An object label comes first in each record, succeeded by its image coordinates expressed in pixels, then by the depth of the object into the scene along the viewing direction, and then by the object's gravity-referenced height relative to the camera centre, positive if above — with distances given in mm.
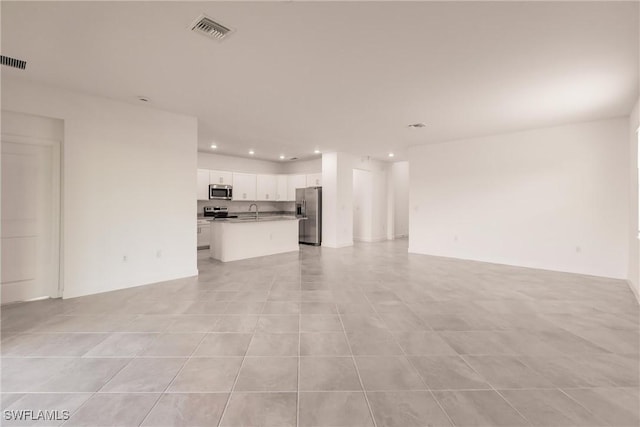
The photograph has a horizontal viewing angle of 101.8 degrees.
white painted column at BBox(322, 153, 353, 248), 7750 +445
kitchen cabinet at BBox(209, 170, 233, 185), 7801 +1025
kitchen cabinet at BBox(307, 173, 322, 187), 8766 +1093
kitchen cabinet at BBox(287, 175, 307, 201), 9250 +989
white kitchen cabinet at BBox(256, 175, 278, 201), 8922 +841
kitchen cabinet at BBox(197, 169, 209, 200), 7527 +773
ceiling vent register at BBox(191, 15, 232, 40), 2174 +1592
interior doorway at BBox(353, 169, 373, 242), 9242 +229
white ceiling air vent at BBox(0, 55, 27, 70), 2738 +1573
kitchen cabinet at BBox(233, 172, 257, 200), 8336 +815
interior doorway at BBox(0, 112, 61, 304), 3291 -100
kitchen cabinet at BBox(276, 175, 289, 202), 9406 +847
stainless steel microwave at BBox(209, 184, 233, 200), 7605 +568
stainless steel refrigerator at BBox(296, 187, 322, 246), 8367 -52
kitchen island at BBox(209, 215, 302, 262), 5934 -666
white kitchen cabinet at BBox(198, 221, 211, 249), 7480 -695
